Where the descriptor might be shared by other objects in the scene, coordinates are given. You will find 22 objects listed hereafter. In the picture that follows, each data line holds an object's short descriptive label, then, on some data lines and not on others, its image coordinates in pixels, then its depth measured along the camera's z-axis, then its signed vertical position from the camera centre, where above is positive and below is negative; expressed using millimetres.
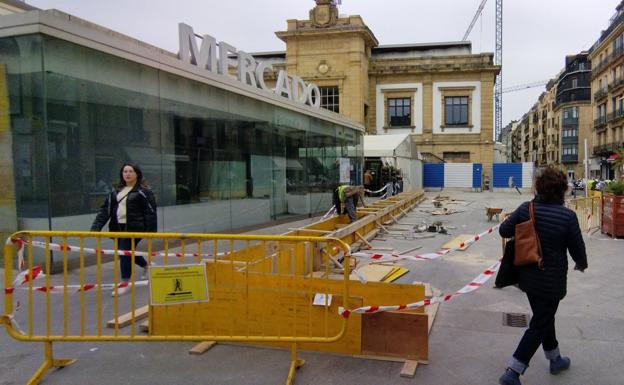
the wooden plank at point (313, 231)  9006 -1154
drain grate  5125 -1672
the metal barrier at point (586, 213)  12568 -1375
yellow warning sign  4016 -948
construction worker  11719 -740
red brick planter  10977 -1131
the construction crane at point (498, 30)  89375 +26737
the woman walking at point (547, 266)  3604 -749
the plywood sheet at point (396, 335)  4156 -1458
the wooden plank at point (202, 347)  4316 -1611
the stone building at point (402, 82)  42750 +8187
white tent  29359 +1139
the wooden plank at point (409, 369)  3850 -1643
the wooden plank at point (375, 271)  7148 -1594
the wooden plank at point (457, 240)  10384 -1672
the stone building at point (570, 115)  79500 +9128
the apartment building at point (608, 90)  53125 +9221
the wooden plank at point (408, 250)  10023 -1726
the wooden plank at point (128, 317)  4898 -1542
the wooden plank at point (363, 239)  10241 -1510
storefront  7352 +847
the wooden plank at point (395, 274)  7324 -1660
